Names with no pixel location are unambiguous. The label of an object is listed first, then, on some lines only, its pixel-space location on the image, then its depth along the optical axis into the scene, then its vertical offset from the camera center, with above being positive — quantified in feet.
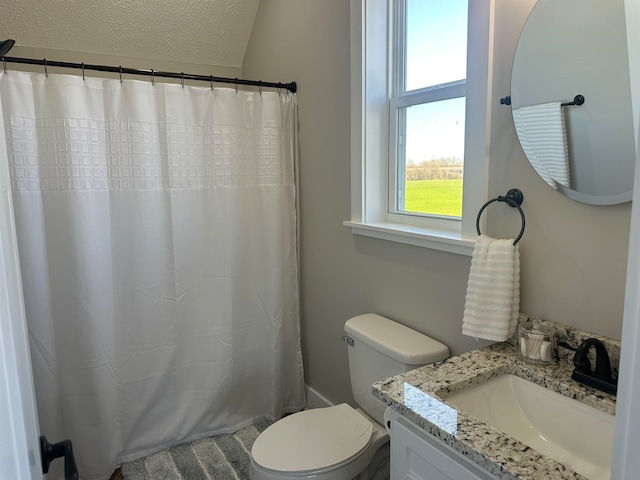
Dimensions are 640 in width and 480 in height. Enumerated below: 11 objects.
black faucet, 3.42 -1.54
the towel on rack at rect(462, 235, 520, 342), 4.17 -1.07
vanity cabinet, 3.06 -2.06
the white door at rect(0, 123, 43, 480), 1.39 -0.71
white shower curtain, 6.07 -1.10
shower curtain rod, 5.64 +1.60
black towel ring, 4.21 -0.21
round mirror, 3.45 +0.65
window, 4.69 +0.70
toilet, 4.87 -3.02
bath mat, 6.65 -4.33
